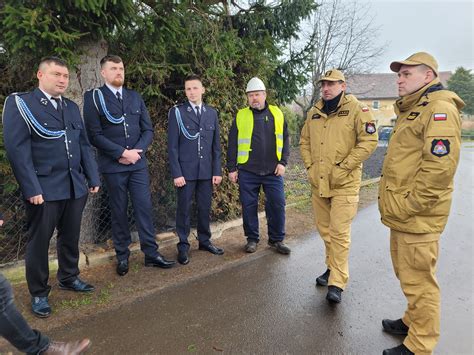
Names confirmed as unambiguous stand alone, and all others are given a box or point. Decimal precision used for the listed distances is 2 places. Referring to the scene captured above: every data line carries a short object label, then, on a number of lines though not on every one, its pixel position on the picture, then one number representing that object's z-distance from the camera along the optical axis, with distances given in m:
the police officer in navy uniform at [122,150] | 3.70
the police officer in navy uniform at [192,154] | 4.27
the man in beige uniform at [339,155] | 3.38
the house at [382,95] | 46.53
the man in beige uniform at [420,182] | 2.32
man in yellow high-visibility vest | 4.57
